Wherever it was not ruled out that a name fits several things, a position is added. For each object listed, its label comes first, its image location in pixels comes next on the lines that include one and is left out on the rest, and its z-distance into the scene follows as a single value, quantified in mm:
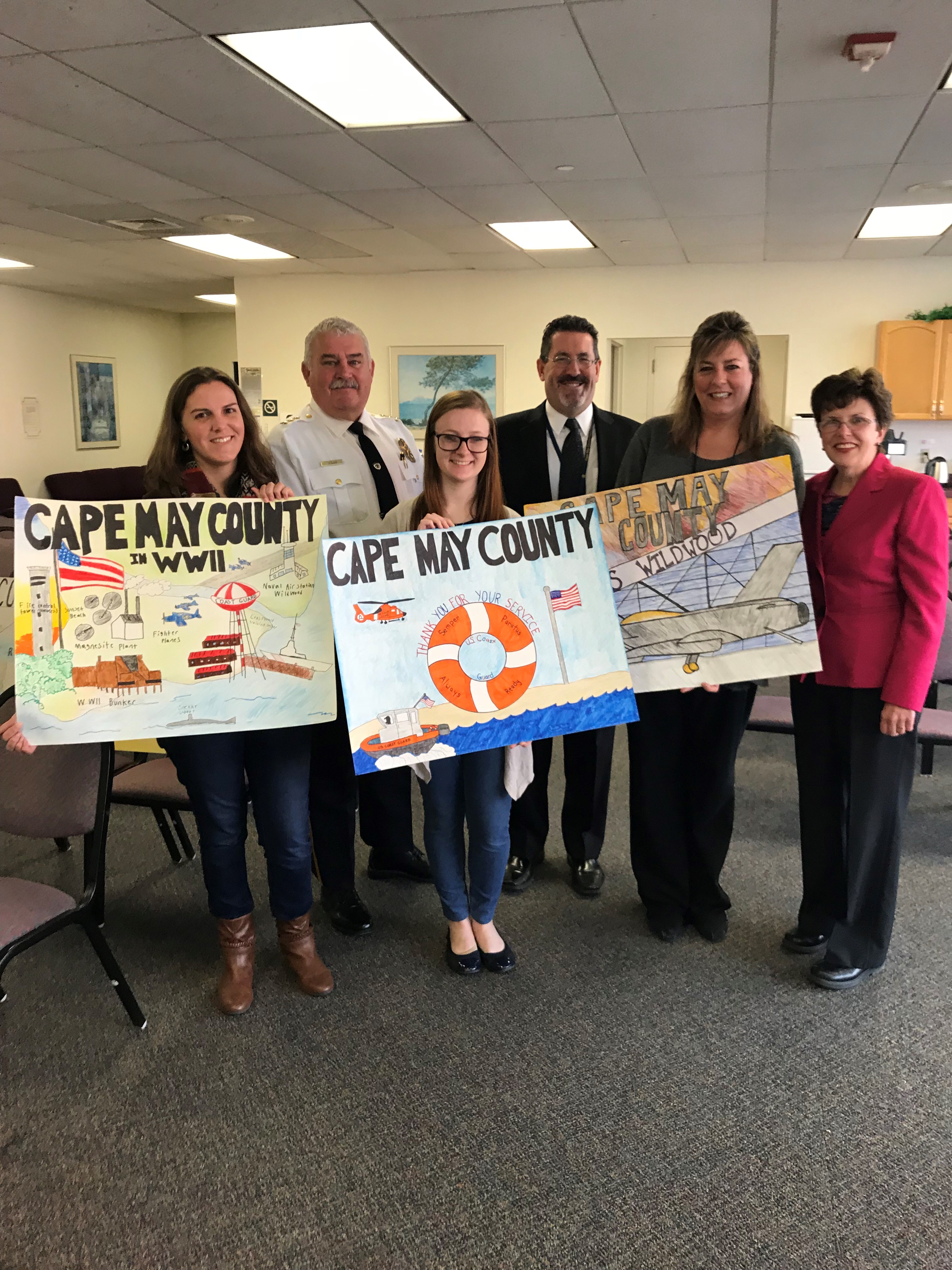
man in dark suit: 2727
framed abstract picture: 10727
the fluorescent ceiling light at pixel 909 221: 5973
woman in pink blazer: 2115
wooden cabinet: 7578
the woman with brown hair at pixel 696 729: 2254
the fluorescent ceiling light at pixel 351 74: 3305
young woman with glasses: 2176
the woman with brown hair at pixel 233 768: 2174
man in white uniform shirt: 2631
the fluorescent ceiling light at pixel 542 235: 6441
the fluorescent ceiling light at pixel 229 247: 6984
